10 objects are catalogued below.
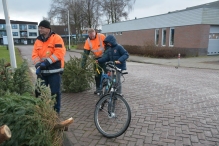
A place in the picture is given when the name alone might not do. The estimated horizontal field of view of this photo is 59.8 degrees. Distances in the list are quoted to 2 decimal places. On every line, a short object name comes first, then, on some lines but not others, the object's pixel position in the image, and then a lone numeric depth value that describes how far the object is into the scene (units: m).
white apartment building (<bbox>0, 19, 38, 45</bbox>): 90.48
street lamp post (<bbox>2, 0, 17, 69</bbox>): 6.38
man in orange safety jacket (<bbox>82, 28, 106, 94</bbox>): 5.01
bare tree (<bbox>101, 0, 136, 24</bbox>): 35.77
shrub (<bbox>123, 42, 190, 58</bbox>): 17.81
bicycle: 3.14
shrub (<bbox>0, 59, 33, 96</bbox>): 3.54
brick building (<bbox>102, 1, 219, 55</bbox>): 18.66
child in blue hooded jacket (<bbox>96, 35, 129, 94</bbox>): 4.36
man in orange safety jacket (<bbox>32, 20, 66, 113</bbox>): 3.43
